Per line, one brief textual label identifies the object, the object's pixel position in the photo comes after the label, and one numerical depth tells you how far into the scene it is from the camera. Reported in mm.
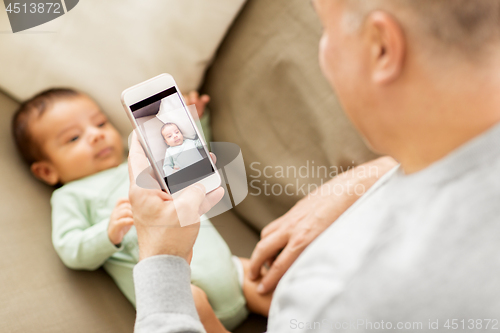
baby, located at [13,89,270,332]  750
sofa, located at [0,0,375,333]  702
